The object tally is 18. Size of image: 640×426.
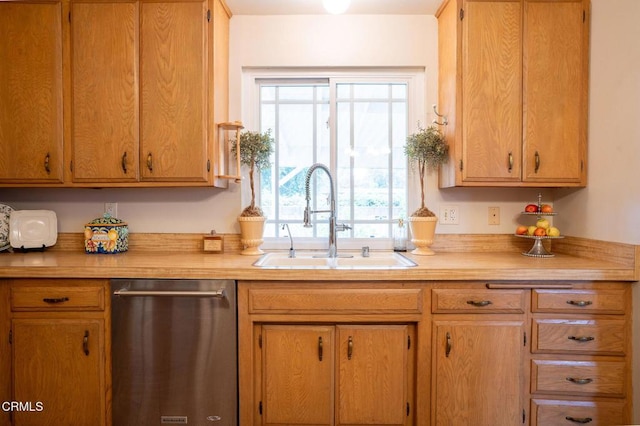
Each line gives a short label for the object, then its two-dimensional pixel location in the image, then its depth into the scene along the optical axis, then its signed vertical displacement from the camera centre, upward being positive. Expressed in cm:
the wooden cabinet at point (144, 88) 196 +61
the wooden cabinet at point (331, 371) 171 -77
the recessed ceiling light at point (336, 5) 184 +99
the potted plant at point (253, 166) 215 +23
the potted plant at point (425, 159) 211 +26
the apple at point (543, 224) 206 -11
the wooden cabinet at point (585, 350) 167 -65
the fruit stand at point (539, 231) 203 -15
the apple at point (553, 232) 202 -15
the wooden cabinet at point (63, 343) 172 -64
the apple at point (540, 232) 203 -15
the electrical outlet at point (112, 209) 230 -3
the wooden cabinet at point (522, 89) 195 +60
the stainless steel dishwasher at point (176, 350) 170 -67
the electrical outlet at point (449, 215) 230 -7
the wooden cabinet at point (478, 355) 168 -68
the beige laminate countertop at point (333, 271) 167 -30
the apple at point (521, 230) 211 -15
